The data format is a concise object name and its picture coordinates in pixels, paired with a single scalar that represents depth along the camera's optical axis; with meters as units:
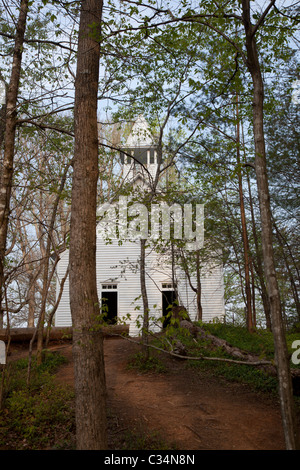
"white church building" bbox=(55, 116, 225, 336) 16.75
